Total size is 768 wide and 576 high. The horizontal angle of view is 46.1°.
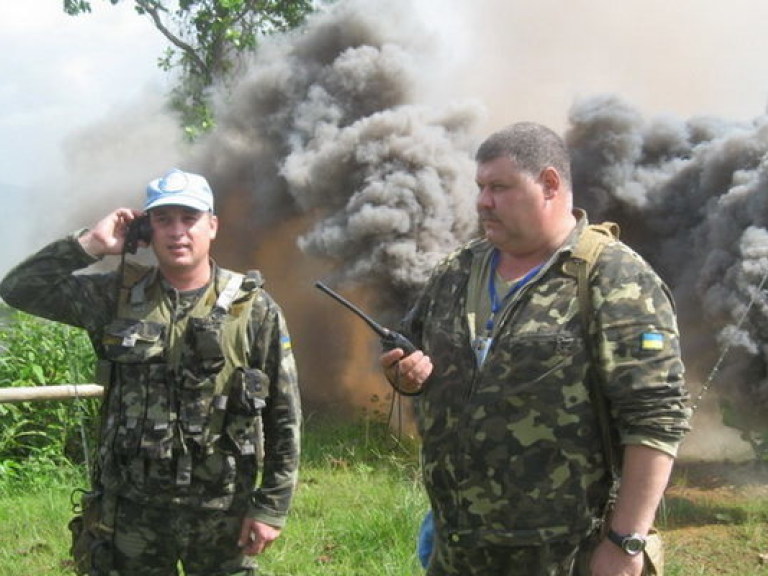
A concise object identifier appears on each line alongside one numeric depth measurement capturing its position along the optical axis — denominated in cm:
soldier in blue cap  293
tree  1421
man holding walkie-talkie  224
